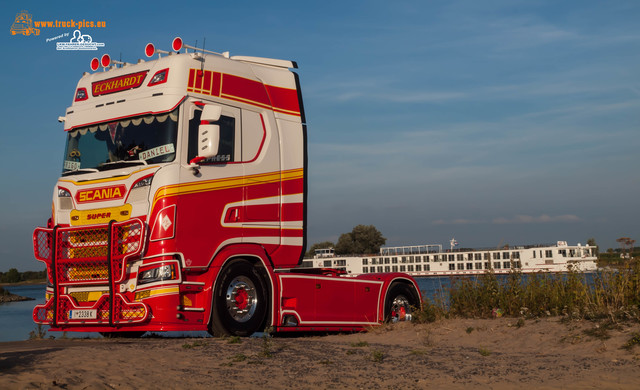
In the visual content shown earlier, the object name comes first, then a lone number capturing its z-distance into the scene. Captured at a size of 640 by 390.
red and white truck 9.95
